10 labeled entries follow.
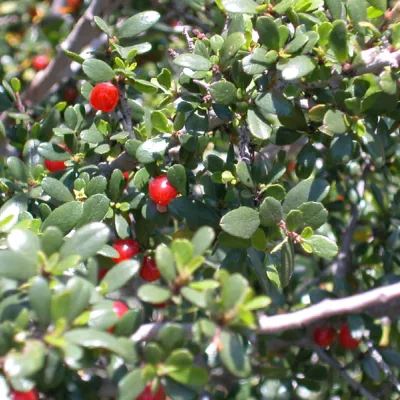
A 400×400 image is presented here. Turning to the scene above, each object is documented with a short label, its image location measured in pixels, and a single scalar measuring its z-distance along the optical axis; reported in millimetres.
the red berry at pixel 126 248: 388
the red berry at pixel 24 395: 341
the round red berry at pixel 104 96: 389
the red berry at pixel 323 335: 410
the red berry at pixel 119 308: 351
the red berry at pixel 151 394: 346
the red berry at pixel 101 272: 388
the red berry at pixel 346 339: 410
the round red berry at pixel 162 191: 382
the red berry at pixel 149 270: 395
